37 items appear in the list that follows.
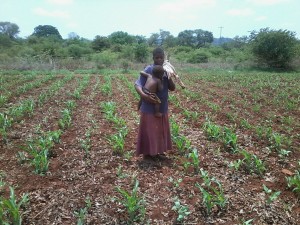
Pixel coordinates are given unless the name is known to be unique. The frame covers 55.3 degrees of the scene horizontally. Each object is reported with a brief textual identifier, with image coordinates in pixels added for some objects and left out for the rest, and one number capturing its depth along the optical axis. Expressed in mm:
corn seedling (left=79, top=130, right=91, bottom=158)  5100
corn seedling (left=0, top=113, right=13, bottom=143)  6354
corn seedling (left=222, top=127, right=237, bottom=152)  5154
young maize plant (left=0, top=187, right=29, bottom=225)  2951
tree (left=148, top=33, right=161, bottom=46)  61769
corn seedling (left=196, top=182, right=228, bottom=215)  3291
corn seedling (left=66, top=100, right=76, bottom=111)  8562
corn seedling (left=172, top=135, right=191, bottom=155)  5070
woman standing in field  4367
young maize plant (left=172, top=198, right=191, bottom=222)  3115
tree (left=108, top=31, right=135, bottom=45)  48669
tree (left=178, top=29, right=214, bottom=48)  62425
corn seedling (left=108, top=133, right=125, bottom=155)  5091
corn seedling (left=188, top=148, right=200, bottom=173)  4379
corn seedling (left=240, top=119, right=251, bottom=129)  6395
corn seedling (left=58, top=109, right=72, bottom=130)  6516
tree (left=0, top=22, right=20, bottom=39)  68188
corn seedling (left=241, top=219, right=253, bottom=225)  2938
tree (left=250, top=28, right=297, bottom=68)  27172
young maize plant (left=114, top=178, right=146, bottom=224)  3168
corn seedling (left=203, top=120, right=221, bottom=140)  5714
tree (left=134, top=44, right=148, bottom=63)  30852
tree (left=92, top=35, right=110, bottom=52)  44406
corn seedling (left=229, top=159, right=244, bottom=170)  4332
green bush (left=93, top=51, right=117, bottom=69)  27317
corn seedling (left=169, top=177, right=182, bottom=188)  3877
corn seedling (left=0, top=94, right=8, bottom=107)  9032
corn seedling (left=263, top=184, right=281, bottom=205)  3355
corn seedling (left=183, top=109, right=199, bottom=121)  7364
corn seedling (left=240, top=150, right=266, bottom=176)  4248
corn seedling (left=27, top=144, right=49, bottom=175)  4230
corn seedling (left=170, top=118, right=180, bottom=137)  5797
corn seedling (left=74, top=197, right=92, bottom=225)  3045
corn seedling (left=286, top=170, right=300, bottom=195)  3588
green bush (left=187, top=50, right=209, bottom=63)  35531
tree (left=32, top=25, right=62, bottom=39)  69662
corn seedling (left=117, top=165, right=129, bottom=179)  4141
